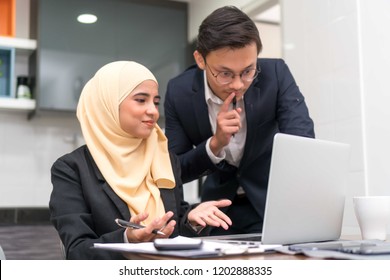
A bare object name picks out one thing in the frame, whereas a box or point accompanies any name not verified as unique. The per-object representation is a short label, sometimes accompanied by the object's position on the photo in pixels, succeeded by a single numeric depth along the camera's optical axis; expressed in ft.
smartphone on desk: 2.74
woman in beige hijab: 4.17
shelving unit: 11.19
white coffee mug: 3.84
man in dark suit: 5.11
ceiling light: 12.09
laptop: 3.24
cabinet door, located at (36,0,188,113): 11.73
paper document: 2.68
